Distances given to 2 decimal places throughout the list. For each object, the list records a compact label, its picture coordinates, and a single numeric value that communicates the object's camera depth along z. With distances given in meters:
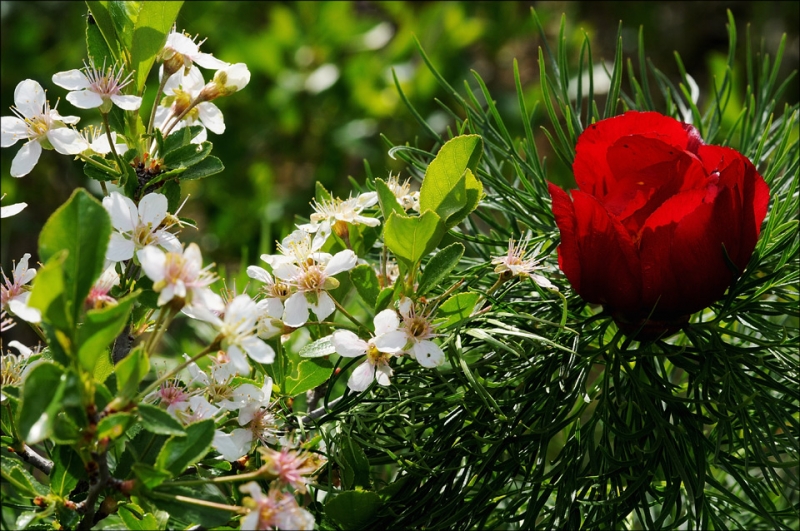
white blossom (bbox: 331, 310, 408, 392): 0.83
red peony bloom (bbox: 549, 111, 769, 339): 0.85
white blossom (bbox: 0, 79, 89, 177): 0.84
